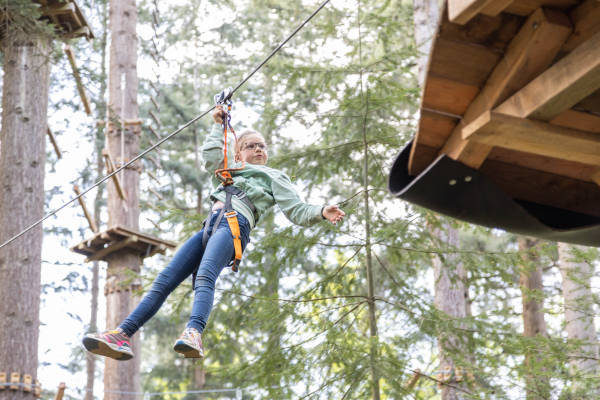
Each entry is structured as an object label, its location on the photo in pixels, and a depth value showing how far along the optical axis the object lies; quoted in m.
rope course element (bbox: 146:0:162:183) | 13.83
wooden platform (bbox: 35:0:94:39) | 9.98
